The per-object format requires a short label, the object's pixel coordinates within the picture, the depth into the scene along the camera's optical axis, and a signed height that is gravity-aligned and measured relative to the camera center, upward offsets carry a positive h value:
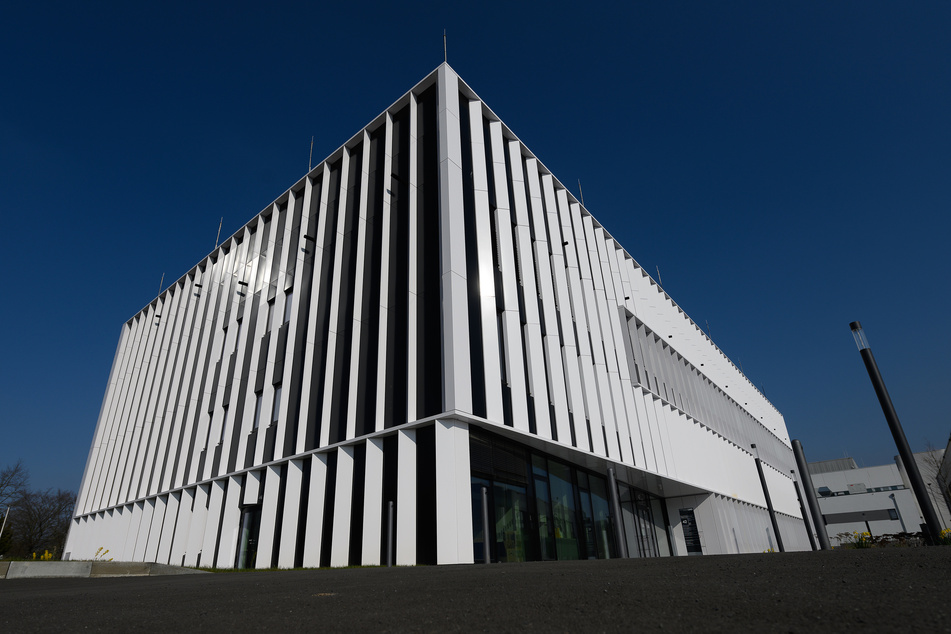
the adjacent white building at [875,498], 63.38 +4.07
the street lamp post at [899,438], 9.40 +1.64
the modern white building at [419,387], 14.92 +6.06
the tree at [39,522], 51.34 +5.14
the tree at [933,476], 61.28 +5.98
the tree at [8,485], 49.06 +8.22
